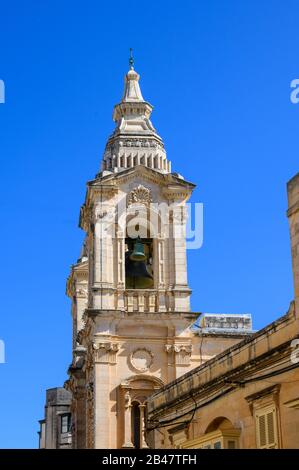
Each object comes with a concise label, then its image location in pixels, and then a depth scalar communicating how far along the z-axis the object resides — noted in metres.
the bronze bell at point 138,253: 39.88
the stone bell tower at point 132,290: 38.53
